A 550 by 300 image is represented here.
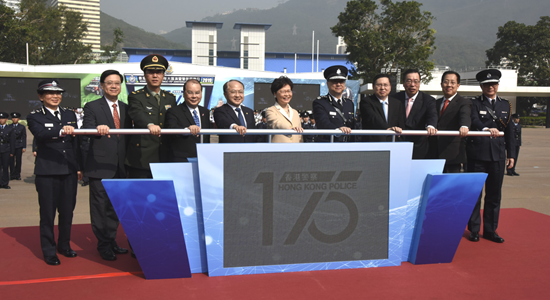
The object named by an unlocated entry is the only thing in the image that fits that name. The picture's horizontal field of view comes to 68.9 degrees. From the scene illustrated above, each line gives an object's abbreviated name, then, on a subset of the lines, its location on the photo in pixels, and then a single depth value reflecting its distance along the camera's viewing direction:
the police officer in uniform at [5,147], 7.86
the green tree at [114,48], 62.45
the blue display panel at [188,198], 2.98
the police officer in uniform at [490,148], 4.27
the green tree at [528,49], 47.41
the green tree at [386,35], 32.94
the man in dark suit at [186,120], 3.71
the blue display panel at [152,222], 2.85
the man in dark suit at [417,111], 4.11
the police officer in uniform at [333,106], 4.03
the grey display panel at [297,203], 2.96
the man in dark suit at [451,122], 4.16
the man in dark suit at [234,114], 3.73
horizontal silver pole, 3.06
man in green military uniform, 3.68
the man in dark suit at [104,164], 3.55
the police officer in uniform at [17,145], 8.98
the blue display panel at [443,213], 3.31
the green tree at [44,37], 33.53
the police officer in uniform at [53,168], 3.45
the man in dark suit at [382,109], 4.08
